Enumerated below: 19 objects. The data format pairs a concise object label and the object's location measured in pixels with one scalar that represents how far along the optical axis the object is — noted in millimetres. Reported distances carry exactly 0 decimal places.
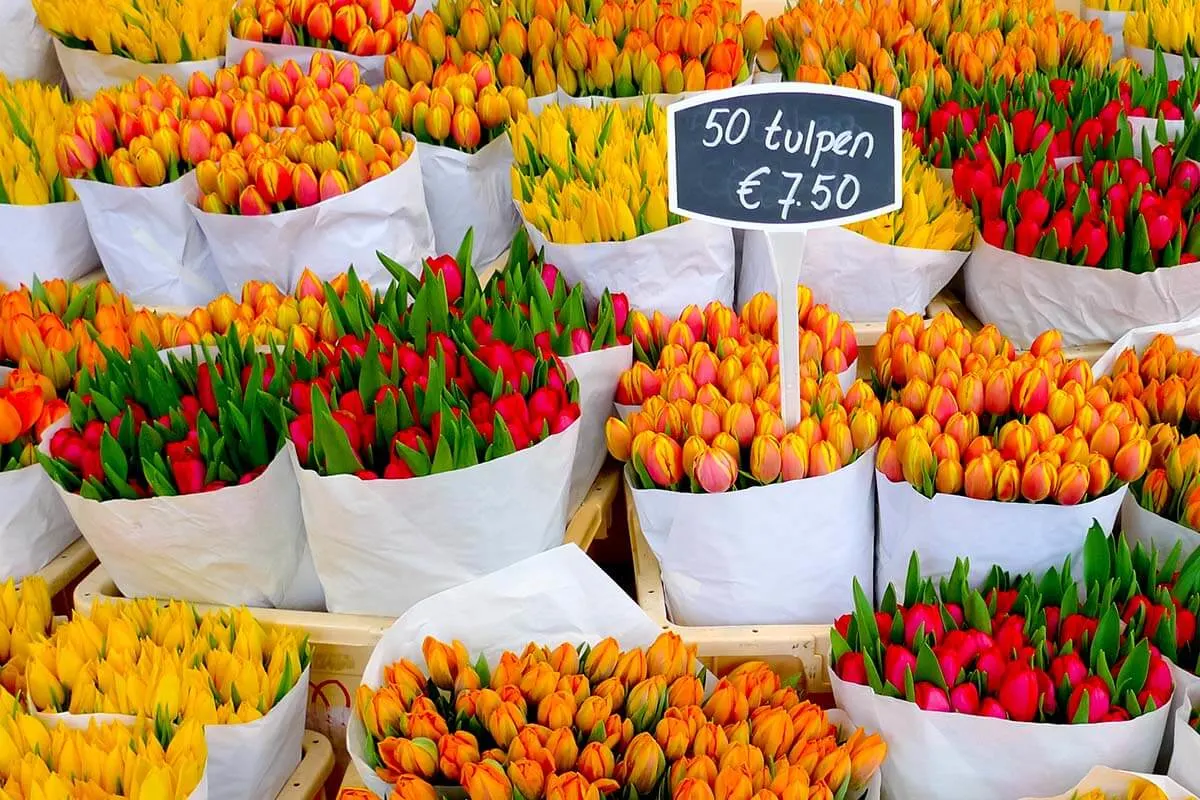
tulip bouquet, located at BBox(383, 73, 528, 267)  1749
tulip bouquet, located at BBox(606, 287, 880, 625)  1198
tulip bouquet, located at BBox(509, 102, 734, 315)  1510
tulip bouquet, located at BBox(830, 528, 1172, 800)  1005
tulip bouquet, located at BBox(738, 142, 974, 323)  1581
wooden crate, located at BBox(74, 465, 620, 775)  1247
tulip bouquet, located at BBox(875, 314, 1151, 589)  1175
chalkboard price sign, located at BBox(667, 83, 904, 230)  1112
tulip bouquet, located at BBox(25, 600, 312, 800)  1079
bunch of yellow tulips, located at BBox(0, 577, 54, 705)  1171
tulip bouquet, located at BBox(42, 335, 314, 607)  1197
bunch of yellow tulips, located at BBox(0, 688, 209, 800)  970
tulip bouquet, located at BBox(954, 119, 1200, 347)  1490
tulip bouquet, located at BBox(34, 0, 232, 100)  1952
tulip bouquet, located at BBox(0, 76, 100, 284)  1739
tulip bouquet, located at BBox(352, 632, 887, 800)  960
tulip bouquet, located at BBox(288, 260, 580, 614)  1158
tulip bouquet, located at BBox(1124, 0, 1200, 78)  2078
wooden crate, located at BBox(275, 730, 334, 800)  1208
